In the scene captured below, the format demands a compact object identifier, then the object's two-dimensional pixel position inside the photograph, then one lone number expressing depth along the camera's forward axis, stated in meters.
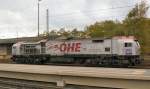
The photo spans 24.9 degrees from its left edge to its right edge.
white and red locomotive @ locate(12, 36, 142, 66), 32.94
